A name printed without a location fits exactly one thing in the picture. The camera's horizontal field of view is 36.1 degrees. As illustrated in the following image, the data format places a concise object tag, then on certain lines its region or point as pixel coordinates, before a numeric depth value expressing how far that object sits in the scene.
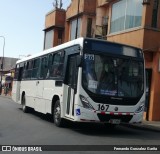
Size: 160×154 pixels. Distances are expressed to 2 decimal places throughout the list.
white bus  8.06
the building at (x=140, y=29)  12.83
